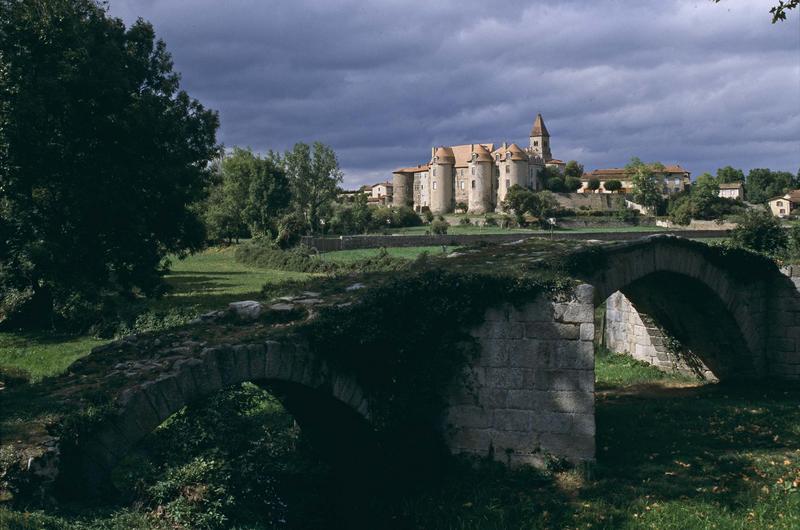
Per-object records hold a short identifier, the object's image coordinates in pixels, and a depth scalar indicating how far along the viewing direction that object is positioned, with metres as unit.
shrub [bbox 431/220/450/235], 71.31
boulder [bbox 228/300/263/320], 9.57
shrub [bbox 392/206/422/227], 88.93
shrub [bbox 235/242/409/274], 38.19
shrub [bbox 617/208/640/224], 90.69
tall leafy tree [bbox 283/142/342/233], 77.94
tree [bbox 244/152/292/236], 72.38
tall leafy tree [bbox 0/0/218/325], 19.95
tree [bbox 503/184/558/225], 91.94
